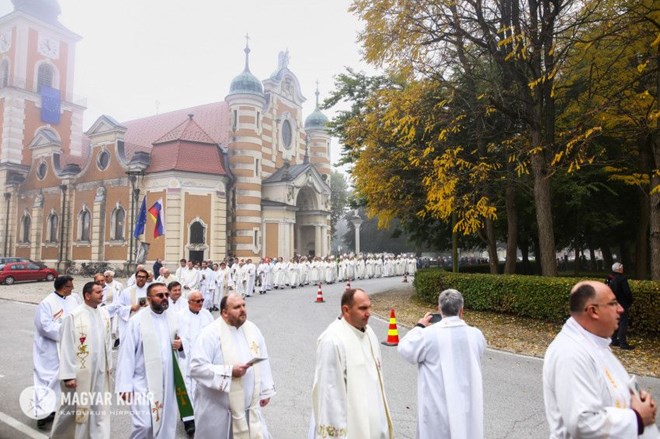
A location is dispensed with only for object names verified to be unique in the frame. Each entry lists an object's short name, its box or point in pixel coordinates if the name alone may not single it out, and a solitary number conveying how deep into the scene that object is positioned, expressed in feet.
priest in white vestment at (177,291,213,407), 18.49
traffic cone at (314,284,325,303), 58.99
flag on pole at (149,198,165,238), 71.36
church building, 101.35
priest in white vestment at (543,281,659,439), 7.89
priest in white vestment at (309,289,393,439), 11.18
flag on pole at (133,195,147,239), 70.74
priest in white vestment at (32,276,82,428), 20.12
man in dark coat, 30.99
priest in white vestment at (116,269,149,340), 27.68
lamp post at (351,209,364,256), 104.74
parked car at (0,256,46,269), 89.16
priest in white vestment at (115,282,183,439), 15.12
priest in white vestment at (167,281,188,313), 22.02
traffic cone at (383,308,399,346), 31.83
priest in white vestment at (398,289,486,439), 12.17
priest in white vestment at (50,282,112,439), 15.61
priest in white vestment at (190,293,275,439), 12.85
